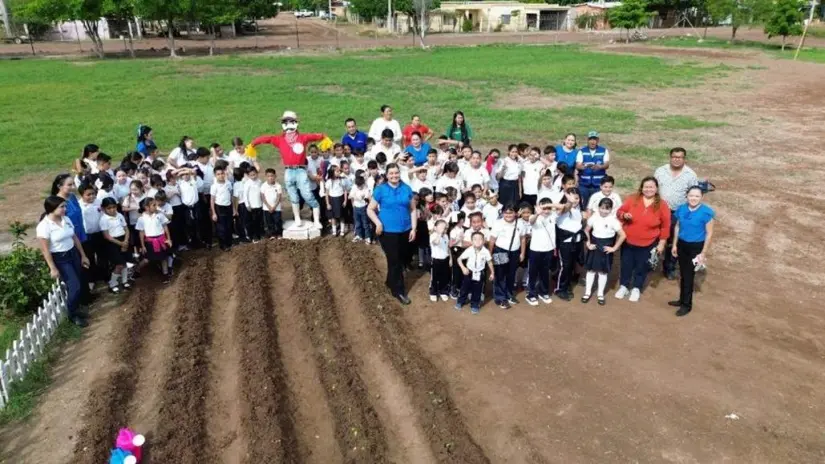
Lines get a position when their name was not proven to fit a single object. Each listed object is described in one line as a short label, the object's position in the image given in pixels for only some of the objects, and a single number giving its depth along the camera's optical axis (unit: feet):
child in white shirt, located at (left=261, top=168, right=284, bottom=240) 32.55
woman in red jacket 25.46
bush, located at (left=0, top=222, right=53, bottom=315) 24.68
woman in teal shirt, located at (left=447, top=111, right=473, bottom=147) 37.14
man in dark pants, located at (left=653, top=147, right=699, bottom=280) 26.98
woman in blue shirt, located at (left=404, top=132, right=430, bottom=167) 33.19
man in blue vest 31.12
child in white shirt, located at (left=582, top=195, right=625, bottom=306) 25.77
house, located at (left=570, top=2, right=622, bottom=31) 211.61
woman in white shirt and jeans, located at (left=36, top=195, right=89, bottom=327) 23.26
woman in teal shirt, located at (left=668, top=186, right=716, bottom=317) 24.88
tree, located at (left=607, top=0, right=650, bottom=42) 153.69
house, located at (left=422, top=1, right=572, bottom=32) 216.13
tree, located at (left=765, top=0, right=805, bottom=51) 126.52
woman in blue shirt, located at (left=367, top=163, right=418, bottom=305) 25.91
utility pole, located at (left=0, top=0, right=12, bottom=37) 166.61
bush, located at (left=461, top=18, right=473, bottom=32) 212.84
